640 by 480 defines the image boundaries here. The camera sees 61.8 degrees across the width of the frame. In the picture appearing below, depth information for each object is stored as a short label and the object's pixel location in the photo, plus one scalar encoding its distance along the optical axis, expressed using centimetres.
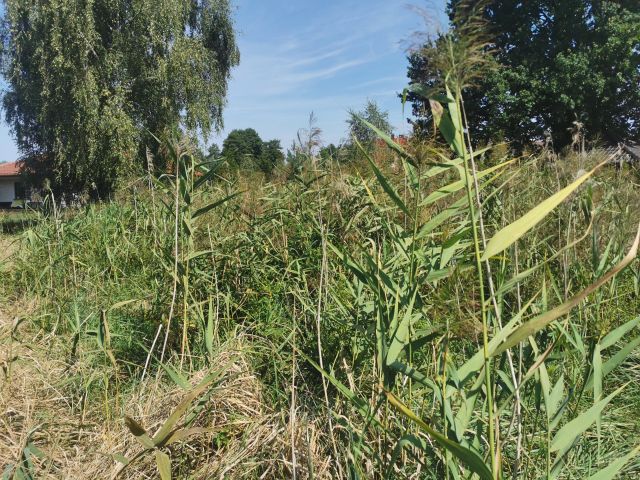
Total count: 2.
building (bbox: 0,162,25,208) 4109
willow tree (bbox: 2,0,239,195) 1438
